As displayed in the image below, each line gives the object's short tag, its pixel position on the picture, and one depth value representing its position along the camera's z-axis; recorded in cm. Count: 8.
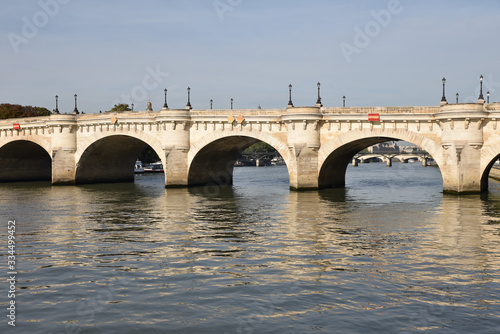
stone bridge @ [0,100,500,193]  4372
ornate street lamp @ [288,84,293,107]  5138
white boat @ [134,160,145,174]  10306
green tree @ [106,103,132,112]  10569
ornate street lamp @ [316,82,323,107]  5135
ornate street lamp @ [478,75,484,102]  4540
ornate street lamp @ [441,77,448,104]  4522
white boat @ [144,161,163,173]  10519
